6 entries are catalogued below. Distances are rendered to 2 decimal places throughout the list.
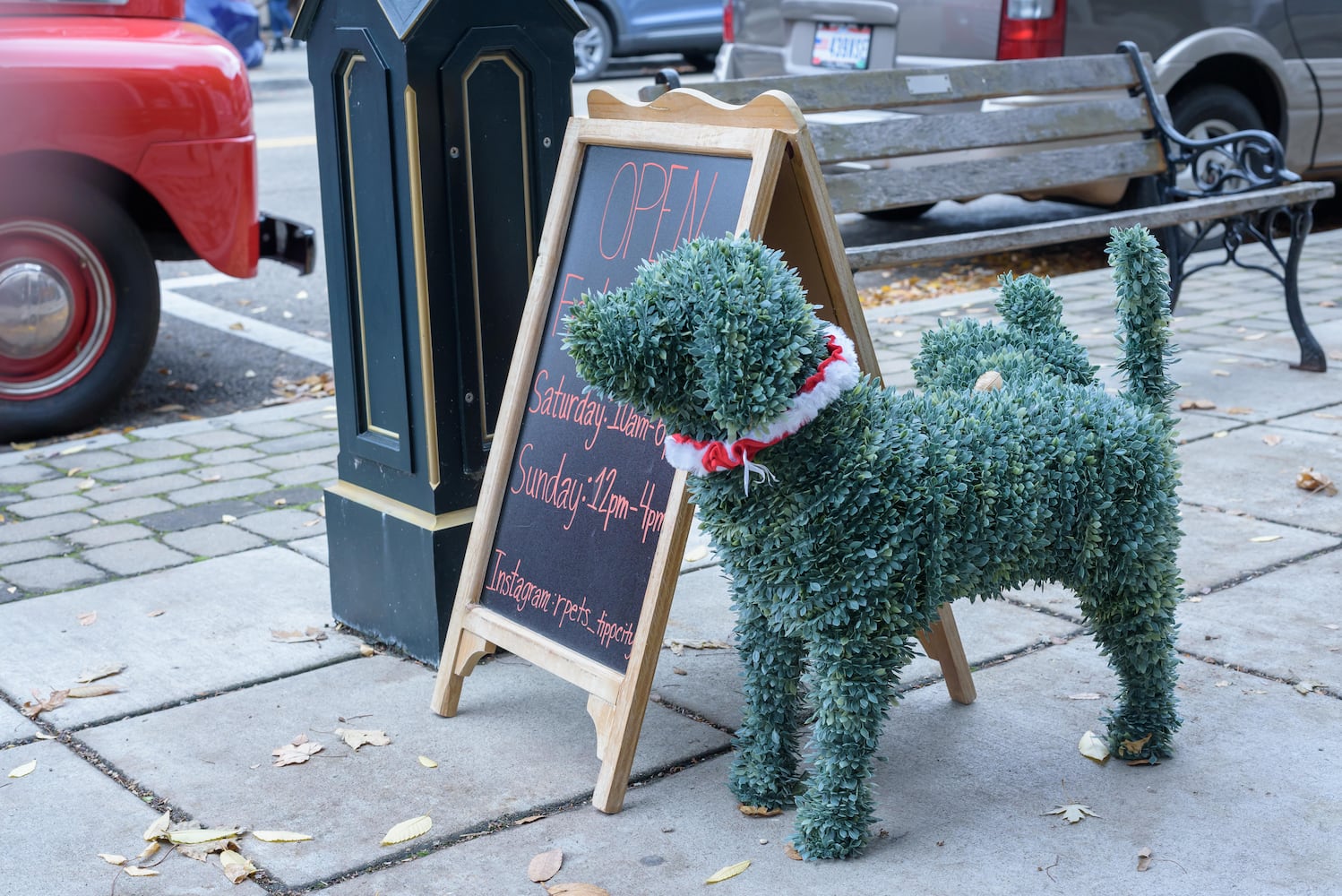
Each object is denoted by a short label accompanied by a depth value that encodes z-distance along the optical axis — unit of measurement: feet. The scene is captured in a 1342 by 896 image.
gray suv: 25.41
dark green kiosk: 11.16
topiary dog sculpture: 7.72
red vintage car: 17.51
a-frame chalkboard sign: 9.53
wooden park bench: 18.10
